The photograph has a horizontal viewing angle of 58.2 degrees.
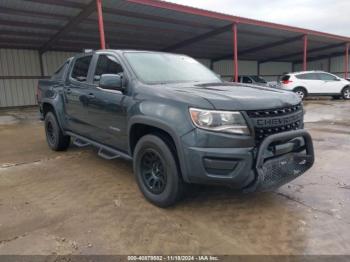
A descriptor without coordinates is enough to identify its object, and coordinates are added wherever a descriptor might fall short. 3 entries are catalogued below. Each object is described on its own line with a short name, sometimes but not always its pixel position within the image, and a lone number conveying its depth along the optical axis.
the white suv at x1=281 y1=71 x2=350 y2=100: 17.22
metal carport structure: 11.62
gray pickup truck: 2.85
